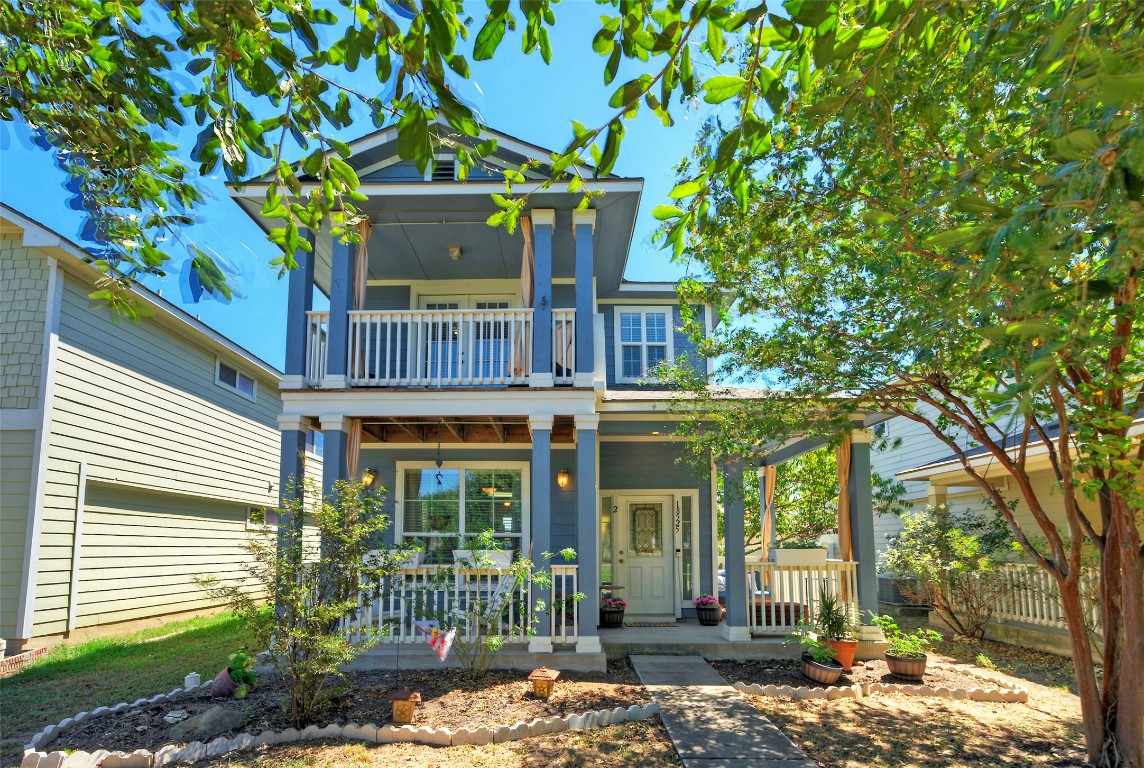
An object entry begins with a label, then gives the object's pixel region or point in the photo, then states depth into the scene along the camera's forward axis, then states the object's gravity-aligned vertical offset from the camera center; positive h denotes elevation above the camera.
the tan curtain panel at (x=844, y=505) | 9.93 +0.02
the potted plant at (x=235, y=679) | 6.93 -1.67
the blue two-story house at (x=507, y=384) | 8.76 +1.58
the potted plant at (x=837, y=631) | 8.19 -1.48
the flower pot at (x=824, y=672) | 7.75 -1.82
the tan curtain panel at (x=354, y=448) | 9.06 +0.76
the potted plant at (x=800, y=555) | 9.70 -0.66
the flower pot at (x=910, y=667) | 7.90 -1.79
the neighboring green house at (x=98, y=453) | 9.14 +0.84
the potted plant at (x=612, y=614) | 10.69 -1.60
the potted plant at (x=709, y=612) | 11.08 -1.65
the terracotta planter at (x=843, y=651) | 8.18 -1.66
